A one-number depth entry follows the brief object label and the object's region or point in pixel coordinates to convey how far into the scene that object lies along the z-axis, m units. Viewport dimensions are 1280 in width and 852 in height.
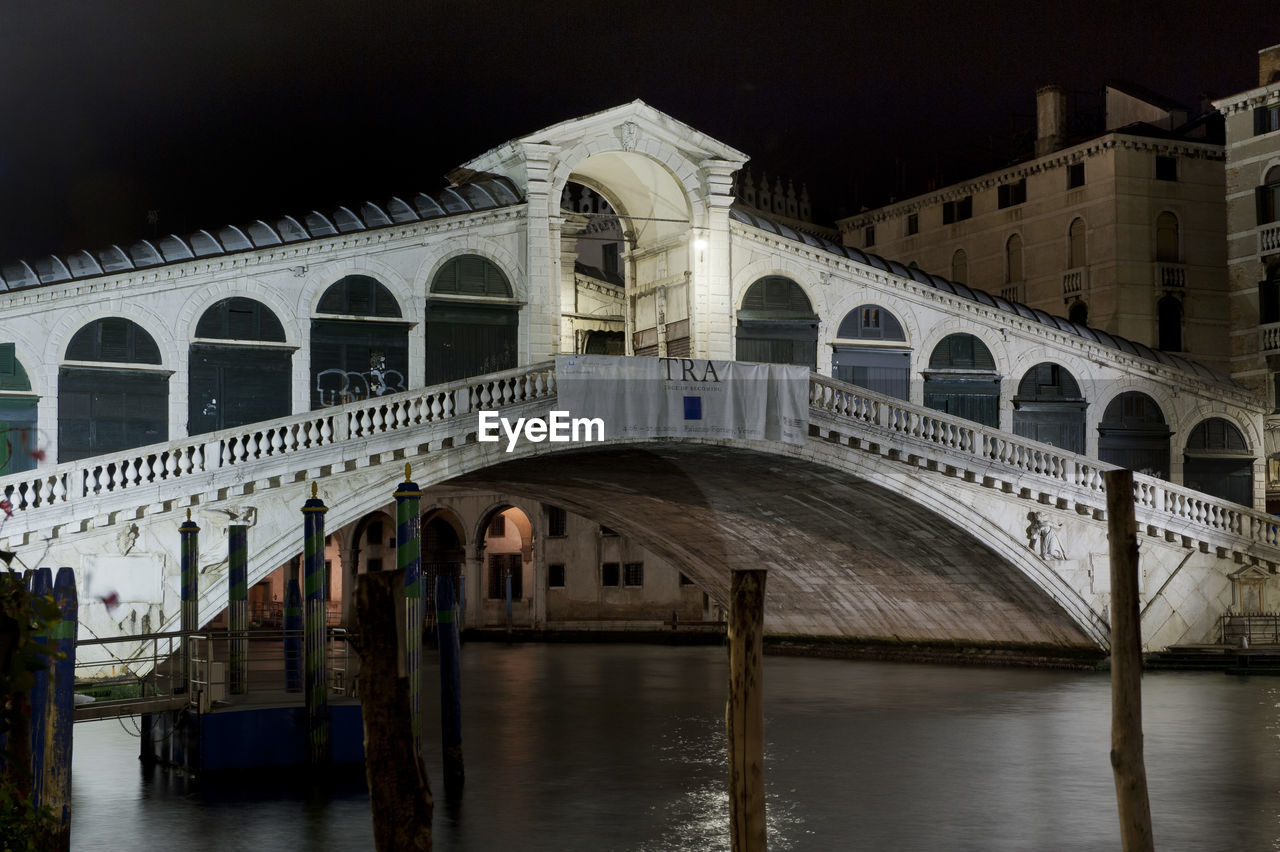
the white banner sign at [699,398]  25.27
